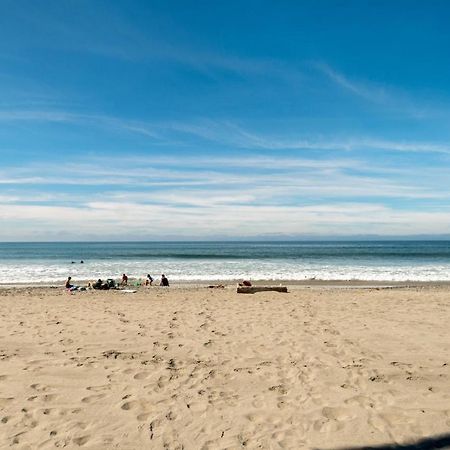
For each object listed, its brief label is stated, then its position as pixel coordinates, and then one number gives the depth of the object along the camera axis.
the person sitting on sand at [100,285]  22.30
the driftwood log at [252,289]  18.39
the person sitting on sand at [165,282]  25.22
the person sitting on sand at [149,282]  25.64
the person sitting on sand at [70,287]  21.74
